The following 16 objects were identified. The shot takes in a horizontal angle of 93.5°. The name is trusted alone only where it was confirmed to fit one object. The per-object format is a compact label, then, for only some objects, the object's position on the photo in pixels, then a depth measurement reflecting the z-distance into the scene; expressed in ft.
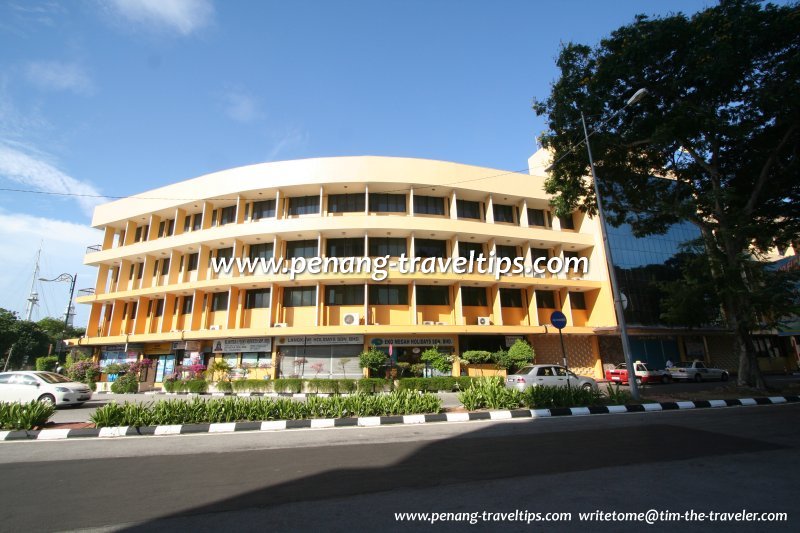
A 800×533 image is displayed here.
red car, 74.38
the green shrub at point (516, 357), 75.92
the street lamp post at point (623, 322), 39.70
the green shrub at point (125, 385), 77.97
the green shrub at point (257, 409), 30.35
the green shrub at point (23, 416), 29.32
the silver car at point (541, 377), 49.32
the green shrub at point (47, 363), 102.12
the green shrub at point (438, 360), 72.33
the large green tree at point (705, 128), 45.55
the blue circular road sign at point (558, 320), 38.10
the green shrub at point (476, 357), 74.54
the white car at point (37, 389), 46.65
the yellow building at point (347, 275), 77.61
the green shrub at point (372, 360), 70.59
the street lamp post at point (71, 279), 109.91
